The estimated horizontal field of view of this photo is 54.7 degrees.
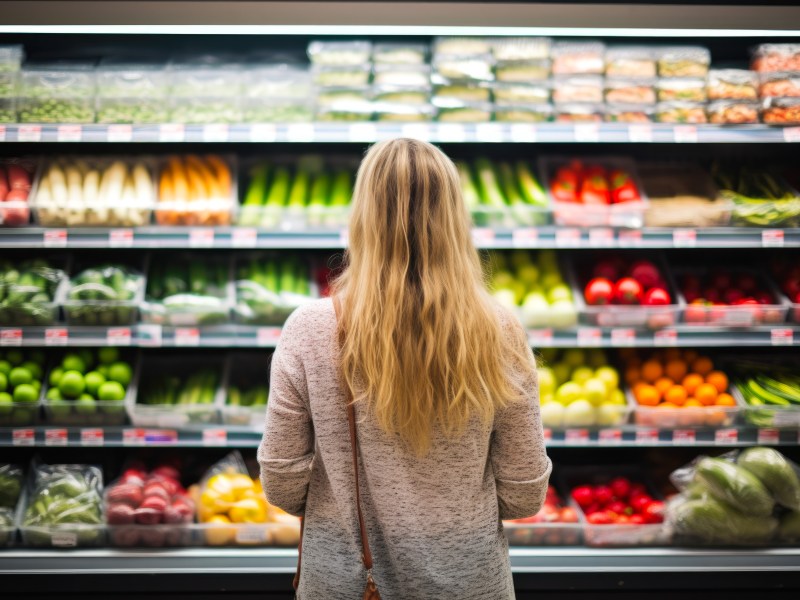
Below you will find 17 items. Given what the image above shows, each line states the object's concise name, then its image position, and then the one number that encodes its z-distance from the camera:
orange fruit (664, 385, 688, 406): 3.07
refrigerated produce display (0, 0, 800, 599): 2.81
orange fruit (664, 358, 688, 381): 3.21
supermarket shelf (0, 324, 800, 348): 2.93
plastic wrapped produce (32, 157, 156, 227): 2.94
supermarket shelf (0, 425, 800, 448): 2.95
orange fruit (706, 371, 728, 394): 3.13
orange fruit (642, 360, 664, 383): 3.20
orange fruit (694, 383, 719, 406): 3.07
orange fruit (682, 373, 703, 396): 3.13
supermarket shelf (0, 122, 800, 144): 2.84
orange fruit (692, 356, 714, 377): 3.22
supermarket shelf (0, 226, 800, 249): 2.92
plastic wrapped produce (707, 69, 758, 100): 2.99
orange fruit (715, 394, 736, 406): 3.05
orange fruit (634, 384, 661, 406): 3.07
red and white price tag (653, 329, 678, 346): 2.99
